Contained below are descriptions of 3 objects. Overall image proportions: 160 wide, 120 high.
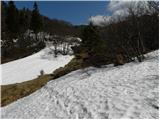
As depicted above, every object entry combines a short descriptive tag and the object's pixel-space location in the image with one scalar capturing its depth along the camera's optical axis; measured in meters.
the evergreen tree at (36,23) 22.61
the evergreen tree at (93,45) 8.71
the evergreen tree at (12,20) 21.69
